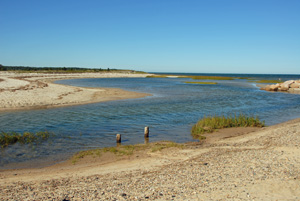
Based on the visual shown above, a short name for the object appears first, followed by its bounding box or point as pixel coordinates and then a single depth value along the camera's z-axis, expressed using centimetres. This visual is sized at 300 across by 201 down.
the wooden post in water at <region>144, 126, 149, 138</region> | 1713
